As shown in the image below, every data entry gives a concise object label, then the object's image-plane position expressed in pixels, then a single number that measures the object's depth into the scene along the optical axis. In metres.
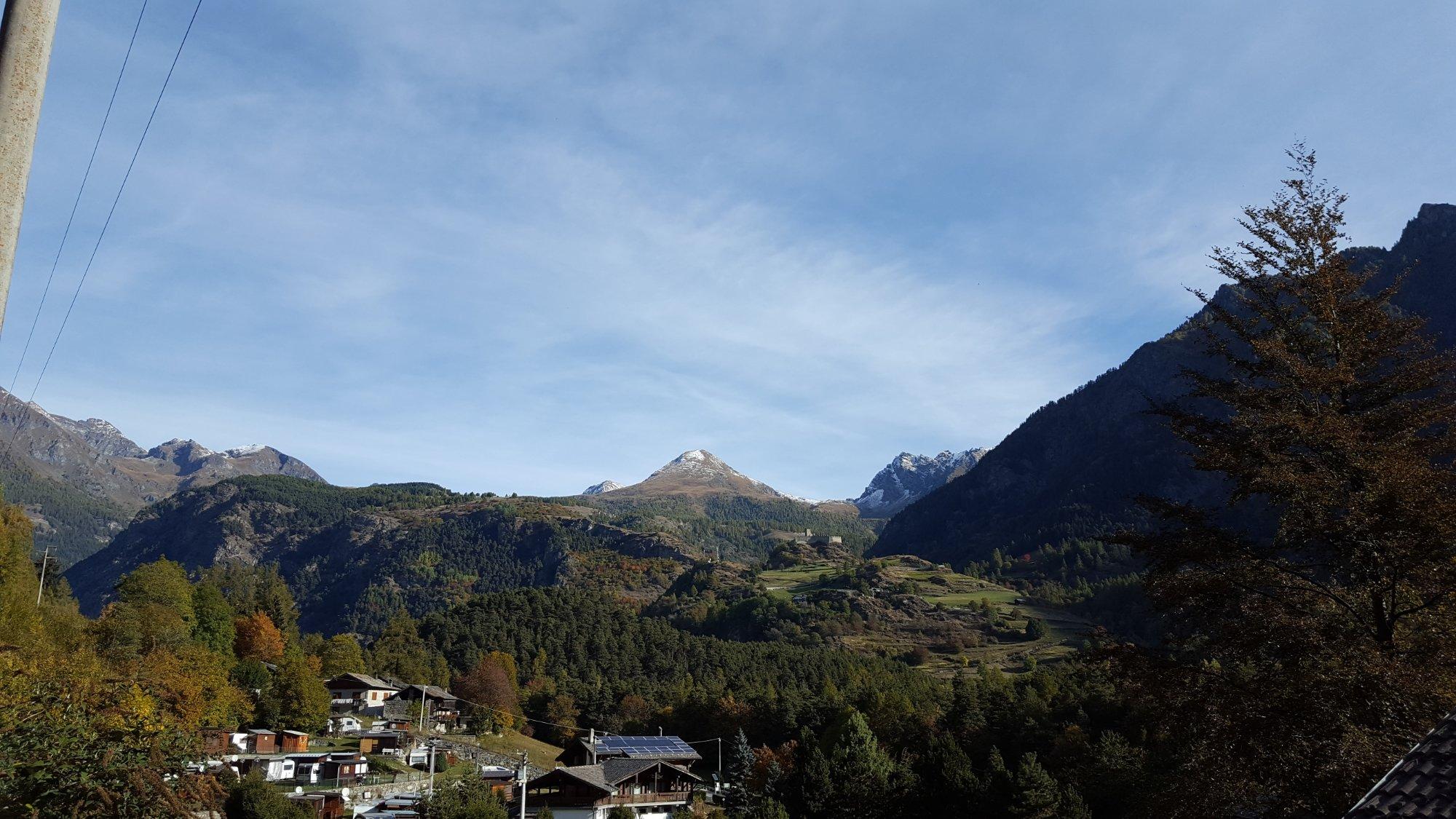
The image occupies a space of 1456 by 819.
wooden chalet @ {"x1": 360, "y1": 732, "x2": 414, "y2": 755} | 82.50
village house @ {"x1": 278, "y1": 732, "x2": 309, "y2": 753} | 74.00
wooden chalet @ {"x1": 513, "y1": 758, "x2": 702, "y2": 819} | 61.62
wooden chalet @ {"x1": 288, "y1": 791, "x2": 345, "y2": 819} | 55.16
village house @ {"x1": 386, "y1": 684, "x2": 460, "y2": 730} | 96.31
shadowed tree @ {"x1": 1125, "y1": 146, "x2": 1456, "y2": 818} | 12.77
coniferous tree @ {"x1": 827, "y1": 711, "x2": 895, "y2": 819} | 56.34
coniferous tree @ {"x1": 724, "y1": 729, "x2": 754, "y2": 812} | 72.38
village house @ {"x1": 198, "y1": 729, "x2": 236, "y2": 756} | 58.44
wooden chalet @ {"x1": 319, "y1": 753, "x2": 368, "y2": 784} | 68.25
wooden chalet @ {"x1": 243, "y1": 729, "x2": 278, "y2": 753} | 70.25
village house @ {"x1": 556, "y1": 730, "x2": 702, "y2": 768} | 71.50
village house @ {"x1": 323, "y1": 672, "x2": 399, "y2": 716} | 95.50
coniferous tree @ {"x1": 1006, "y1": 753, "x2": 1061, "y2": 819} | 47.12
